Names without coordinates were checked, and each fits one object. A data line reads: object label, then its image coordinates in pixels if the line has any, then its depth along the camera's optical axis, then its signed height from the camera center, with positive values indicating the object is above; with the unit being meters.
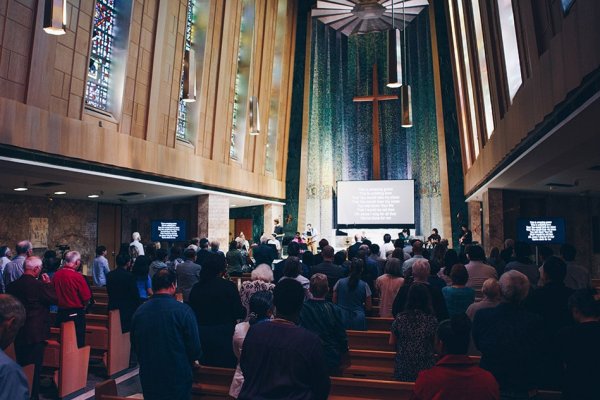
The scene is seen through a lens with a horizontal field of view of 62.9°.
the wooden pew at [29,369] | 4.52 -1.13
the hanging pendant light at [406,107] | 11.01 +3.31
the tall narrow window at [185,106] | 12.34 +3.69
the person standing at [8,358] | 1.77 -0.41
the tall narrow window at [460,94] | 14.55 +5.05
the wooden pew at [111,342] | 5.62 -1.12
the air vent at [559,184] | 11.17 +1.64
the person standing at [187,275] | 6.32 -0.33
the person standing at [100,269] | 7.68 -0.34
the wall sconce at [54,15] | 4.46 +2.11
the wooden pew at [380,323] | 5.12 -0.73
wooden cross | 18.28 +5.02
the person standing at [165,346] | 3.08 -0.61
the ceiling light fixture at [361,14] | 18.06 +9.18
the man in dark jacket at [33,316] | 4.48 -0.64
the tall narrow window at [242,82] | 15.38 +5.30
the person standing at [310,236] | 16.25 +0.52
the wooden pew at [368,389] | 2.86 -0.82
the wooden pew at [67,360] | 4.89 -1.16
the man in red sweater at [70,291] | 5.32 -0.48
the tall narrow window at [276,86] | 18.23 +6.19
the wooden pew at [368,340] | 4.53 -0.81
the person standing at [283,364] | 2.24 -0.52
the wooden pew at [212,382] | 3.38 -0.94
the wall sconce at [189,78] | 8.71 +3.08
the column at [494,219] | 12.02 +0.88
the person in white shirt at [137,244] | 9.43 +0.08
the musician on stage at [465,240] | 12.13 +0.36
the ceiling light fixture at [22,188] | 10.16 +1.25
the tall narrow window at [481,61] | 10.94 +4.33
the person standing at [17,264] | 6.24 -0.23
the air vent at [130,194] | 13.00 +1.45
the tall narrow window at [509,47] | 8.09 +3.53
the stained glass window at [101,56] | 9.49 +3.77
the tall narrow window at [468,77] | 13.28 +4.97
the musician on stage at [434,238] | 13.26 +0.43
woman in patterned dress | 3.11 -0.51
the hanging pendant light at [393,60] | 9.08 +3.60
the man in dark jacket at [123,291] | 5.75 -0.50
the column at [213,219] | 13.91 +0.90
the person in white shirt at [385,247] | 9.52 +0.11
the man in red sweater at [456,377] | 2.05 -0.52
